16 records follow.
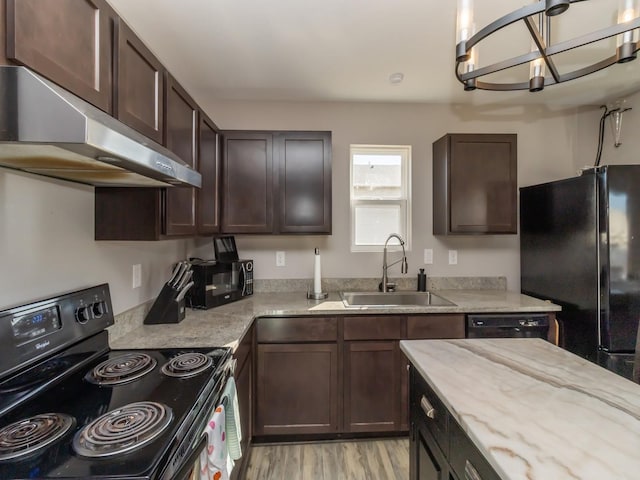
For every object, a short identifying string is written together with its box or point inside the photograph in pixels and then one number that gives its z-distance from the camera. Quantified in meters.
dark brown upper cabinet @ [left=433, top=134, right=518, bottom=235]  2.41
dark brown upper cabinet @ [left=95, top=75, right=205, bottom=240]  1.46
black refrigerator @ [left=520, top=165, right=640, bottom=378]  1.89
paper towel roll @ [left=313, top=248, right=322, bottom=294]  2.47
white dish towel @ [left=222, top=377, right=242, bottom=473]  1.23
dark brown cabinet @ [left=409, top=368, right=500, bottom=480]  0.85
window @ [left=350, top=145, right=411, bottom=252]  2.82
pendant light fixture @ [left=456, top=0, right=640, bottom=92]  0.91
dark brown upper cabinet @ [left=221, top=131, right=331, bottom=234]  2.38
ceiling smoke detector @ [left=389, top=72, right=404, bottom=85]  2.26
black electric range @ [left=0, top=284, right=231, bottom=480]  0.74
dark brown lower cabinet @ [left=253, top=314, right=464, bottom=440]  2.10
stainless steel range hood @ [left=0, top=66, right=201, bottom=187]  0.71
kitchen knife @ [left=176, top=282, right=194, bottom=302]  1.82
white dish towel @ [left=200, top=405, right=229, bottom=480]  1.02
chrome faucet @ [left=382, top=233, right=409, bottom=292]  2.63
